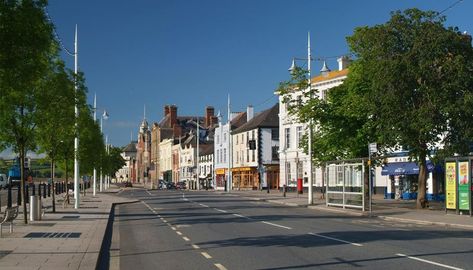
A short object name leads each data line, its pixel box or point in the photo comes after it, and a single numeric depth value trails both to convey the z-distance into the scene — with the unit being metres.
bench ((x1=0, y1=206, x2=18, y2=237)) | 18.88
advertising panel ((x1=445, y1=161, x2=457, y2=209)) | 29.72
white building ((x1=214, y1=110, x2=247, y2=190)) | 97.00
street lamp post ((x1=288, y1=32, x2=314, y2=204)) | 40.68
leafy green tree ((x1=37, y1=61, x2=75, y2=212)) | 24.97
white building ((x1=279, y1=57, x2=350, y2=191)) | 62.59
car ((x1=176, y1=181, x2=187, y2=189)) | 104.61
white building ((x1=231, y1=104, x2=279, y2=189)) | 82.75
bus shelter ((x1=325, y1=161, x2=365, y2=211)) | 33.81
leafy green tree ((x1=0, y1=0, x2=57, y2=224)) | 12.88
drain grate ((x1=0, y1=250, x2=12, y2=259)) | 14.12
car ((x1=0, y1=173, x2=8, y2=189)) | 95.46
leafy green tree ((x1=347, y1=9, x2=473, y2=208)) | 31.14
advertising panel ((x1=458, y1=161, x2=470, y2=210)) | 28.69
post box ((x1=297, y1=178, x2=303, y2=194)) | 59.19
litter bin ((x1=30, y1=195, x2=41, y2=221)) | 25.77
